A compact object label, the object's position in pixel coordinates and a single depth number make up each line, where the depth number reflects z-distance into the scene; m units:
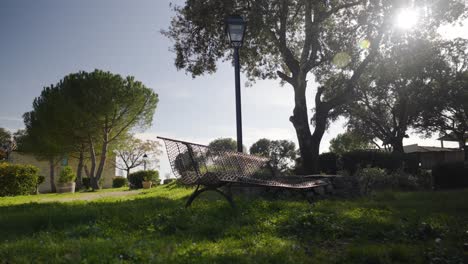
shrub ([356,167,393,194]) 12.60
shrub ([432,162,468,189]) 13.39
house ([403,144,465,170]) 41.28
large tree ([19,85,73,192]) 28.73
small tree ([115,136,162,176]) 47.06
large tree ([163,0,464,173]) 13.05
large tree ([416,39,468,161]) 27.65
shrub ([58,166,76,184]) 25.22
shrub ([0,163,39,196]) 17.67
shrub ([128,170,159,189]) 25.94
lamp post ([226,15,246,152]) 9.06
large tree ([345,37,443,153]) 26.17
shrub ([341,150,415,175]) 17.47
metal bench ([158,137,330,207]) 5.84
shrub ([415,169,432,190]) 13.73
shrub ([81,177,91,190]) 34.16
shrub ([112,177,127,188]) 33.44
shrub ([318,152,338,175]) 18.30
